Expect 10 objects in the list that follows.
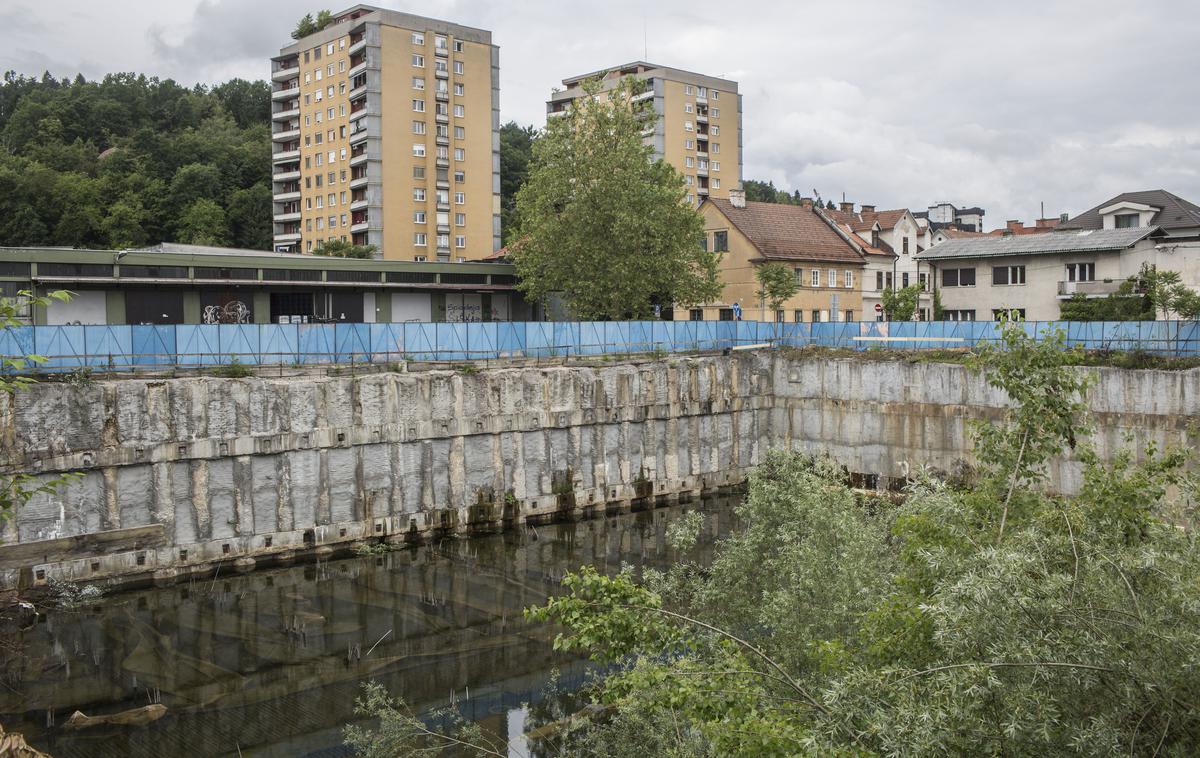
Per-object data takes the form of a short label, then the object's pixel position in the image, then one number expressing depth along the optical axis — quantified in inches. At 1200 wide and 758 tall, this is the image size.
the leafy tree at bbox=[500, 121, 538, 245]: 4527.3
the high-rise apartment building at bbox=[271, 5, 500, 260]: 3555.6
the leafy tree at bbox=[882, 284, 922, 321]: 2736.2
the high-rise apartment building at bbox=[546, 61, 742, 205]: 4365.2
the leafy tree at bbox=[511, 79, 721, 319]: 2432.3
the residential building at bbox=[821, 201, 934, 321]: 3021.7
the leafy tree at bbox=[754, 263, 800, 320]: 2534.4
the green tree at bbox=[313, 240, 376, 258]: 3260.3
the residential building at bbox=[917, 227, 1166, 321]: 2332.7
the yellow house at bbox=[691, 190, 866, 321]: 2687.0
